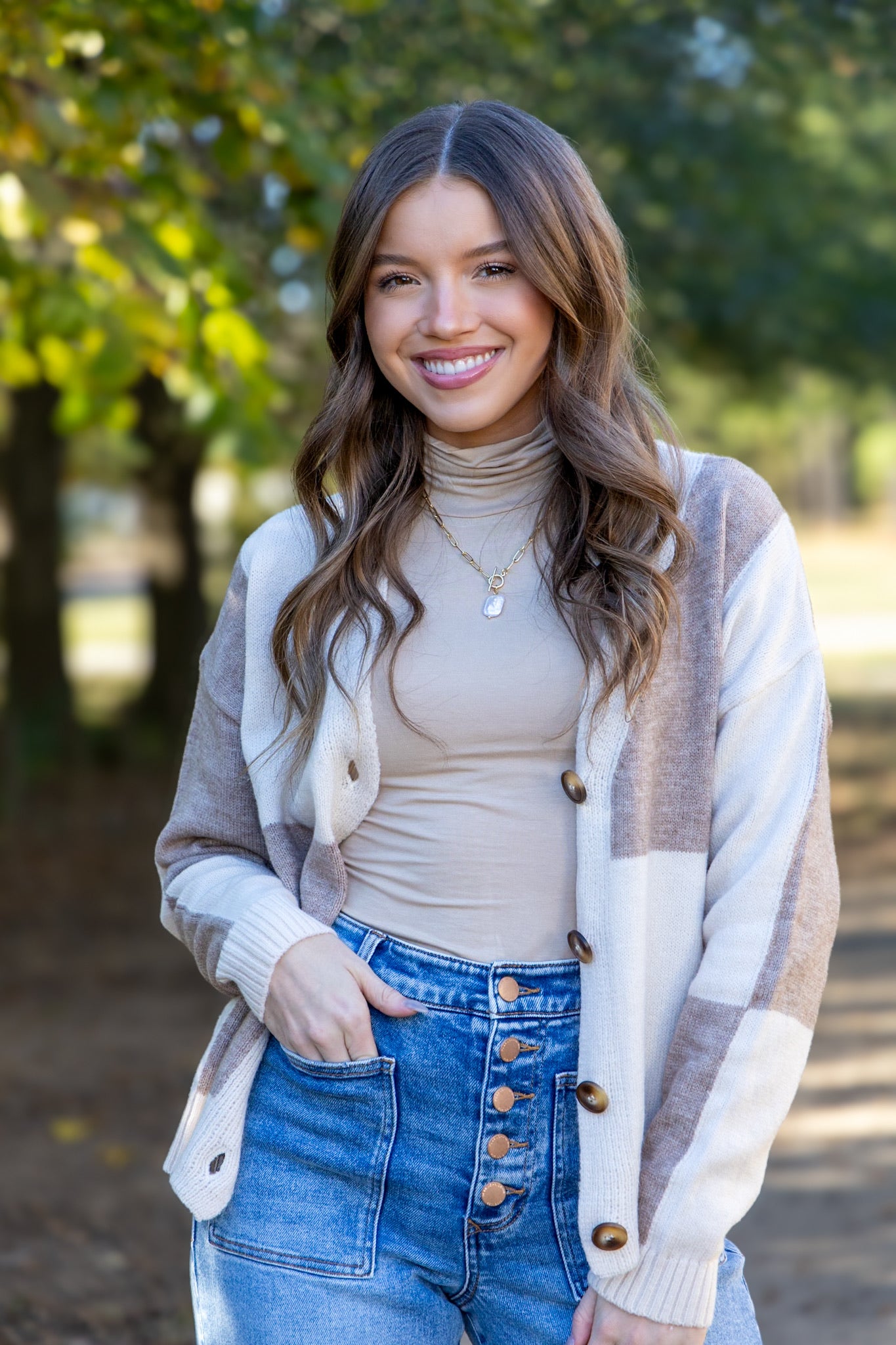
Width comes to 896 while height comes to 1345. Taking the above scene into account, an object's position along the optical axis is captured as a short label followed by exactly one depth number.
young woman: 1.88
